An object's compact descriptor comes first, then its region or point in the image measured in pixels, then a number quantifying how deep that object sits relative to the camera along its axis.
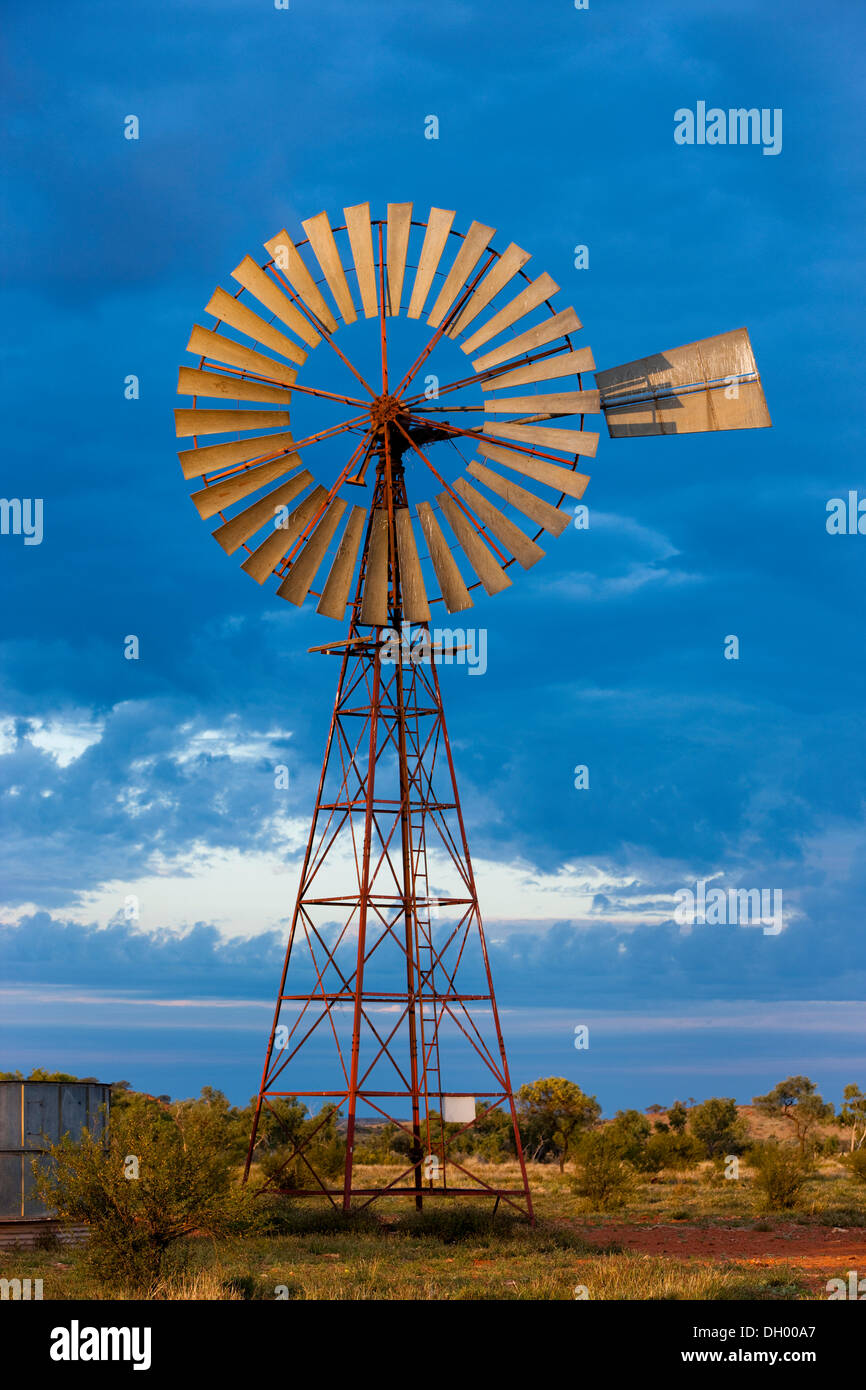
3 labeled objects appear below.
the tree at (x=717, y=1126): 52.25
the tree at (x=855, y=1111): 58.57
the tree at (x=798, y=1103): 56.00
